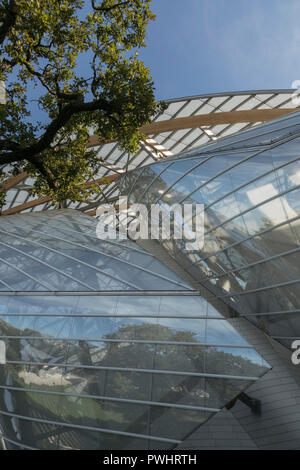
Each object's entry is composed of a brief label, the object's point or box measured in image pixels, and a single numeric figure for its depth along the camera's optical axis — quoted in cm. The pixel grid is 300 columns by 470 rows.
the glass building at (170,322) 611
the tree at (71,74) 1238
